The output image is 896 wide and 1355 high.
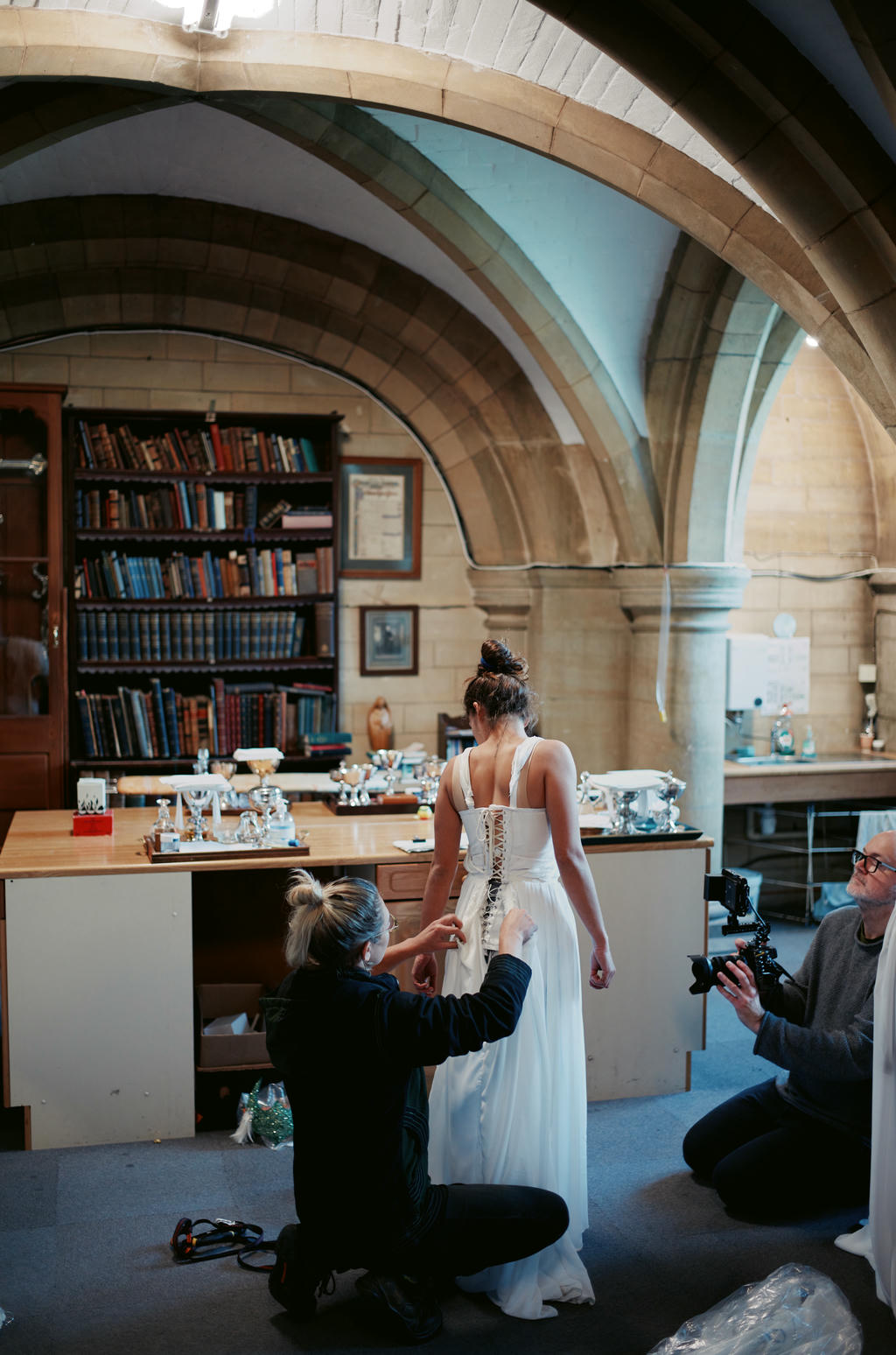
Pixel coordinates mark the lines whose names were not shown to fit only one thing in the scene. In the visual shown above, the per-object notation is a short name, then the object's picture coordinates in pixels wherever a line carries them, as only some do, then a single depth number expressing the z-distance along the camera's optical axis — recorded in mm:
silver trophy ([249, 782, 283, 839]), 4410
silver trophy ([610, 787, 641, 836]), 4547
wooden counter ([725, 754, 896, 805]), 6781
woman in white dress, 3113
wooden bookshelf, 6652
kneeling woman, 2594
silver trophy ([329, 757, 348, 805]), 5348
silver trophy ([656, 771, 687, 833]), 4586
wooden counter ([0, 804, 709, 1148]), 3996
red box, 4656
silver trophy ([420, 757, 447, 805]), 5266
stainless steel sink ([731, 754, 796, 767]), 7059
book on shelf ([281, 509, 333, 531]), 6871
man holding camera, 3275
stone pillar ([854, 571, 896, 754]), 7531
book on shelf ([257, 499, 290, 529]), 6891
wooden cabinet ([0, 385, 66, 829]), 6293
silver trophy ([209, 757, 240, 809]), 4681
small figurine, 7094
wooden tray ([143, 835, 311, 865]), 4164
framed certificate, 7164
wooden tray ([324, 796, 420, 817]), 5279
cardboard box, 4207
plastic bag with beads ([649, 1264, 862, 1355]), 2699
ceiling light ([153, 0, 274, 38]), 4285
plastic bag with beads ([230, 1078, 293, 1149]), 4016
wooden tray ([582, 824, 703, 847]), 4375
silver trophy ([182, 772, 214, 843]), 4375
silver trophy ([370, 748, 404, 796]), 5605
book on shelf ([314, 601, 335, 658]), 6969
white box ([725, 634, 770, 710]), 7145
